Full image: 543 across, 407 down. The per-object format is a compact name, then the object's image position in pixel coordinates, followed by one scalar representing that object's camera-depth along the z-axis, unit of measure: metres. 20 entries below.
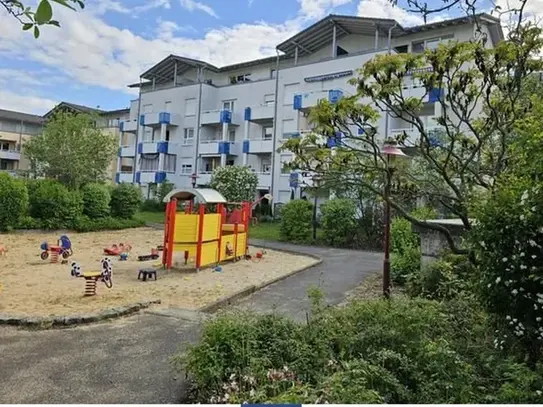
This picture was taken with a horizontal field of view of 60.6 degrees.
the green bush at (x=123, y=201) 25.88
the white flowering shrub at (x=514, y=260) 3.99
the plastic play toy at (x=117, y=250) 15.07
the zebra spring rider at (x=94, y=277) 8.87
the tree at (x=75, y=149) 32.72
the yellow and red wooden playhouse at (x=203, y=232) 12.45
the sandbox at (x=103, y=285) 8.09
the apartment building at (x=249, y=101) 31.92
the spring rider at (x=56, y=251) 13.38
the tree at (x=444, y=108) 6.38
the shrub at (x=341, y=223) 20.27
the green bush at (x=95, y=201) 23.61
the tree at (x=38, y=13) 1.51
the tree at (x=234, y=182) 29.78
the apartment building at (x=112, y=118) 49.97
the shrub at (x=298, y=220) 21.44
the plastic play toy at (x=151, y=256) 14.20
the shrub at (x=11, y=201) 19.86
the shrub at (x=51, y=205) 21.50
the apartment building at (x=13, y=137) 58.38
